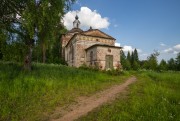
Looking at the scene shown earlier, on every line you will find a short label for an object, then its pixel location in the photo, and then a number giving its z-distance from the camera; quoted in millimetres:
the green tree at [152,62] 21714
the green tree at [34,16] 6934
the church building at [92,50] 16320
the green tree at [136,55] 55588
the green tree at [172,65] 41747
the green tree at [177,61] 40522
